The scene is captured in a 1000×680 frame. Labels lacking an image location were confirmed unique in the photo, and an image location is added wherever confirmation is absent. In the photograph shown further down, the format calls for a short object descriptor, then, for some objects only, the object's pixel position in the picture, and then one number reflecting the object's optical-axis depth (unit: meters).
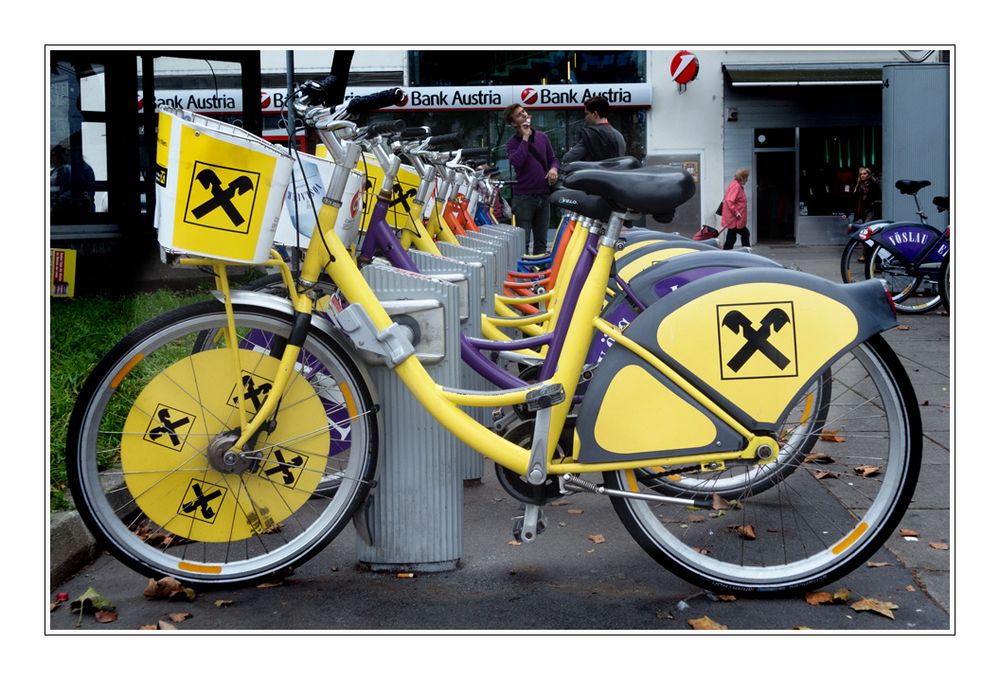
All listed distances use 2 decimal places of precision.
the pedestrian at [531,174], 12.29
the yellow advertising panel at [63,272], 9.43
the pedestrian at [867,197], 20.58
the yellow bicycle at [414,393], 3.39
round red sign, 22.95
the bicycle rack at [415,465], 3.79
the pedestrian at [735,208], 18.70
